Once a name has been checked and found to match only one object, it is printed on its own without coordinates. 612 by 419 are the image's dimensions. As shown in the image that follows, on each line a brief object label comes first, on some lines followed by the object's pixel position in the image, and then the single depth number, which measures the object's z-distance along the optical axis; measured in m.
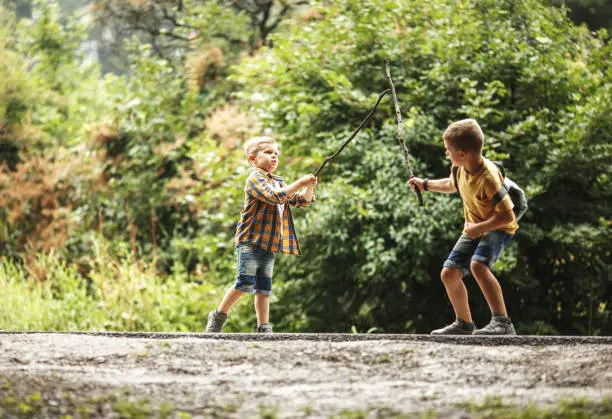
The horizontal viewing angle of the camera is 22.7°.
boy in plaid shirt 10.17
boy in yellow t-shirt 9.11
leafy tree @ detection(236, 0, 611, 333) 15.26
